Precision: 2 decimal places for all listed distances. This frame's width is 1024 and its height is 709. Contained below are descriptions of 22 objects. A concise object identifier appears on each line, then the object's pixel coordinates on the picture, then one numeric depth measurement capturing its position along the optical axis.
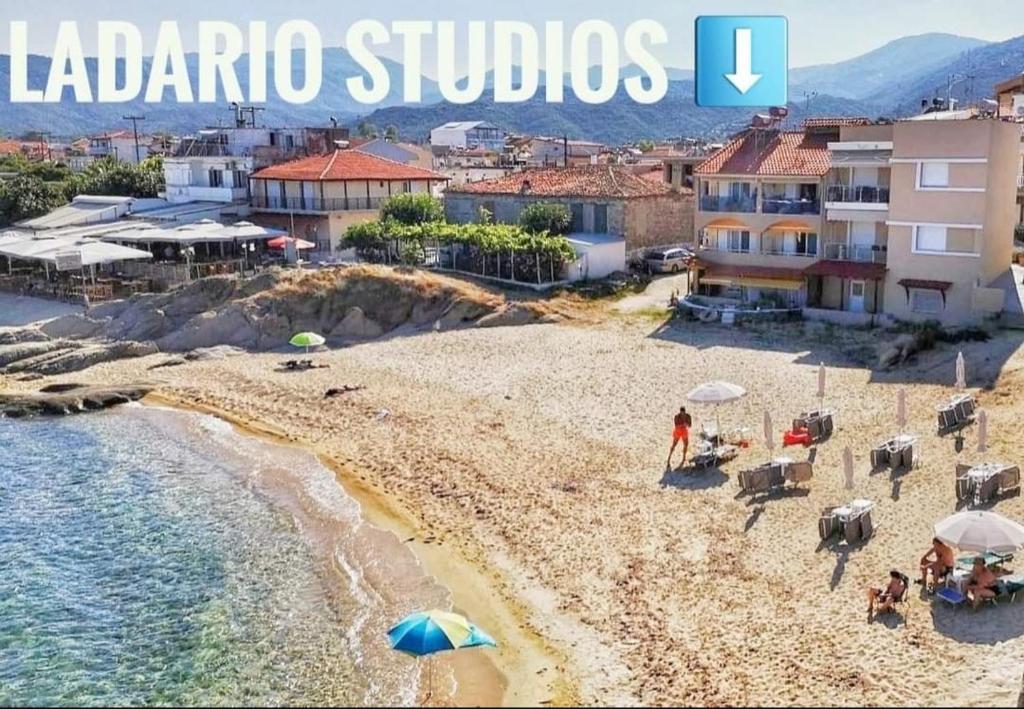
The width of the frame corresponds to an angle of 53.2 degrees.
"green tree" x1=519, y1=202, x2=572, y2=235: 48.88
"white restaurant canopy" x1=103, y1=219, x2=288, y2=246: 49.19
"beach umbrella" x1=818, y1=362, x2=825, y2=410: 27.73
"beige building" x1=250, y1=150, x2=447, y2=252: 55.75
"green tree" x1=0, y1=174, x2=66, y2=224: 69.50
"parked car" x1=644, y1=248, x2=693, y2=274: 49.50
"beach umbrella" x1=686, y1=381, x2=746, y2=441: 25.03
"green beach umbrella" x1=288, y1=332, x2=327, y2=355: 38.41
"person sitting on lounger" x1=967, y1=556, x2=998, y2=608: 16.78
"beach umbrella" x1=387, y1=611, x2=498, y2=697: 15.55
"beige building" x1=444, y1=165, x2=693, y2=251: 49.59
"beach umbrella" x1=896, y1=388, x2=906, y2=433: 24.38
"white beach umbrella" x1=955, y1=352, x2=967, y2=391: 25.78
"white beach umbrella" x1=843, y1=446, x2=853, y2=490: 21.88
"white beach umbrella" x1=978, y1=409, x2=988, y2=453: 22.81
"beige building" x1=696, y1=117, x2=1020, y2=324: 36.47
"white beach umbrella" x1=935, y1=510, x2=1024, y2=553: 16.67
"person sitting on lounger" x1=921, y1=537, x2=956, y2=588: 17.48
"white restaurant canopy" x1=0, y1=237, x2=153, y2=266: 47.66
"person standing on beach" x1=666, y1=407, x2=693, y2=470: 25.14
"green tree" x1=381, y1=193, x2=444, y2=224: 52.56
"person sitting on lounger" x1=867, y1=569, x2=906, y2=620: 16.84
